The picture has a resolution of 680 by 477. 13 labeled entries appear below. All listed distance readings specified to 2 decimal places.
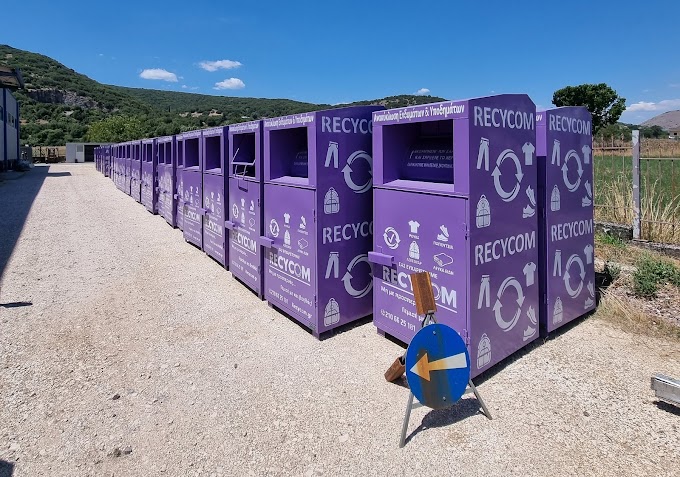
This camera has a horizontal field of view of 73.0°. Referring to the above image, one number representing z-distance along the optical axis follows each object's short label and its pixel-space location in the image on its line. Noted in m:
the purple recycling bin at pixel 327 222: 4.16
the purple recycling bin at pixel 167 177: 9.77
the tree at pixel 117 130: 53.72
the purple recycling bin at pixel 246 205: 5.16
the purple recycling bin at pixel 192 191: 7.74
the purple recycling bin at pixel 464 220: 3.22
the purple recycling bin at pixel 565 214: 3.97
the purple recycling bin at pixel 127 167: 16.80
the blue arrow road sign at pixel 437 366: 2.65
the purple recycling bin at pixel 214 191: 6.33
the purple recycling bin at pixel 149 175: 11.91
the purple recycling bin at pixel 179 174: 8.95
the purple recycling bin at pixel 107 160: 25.88
